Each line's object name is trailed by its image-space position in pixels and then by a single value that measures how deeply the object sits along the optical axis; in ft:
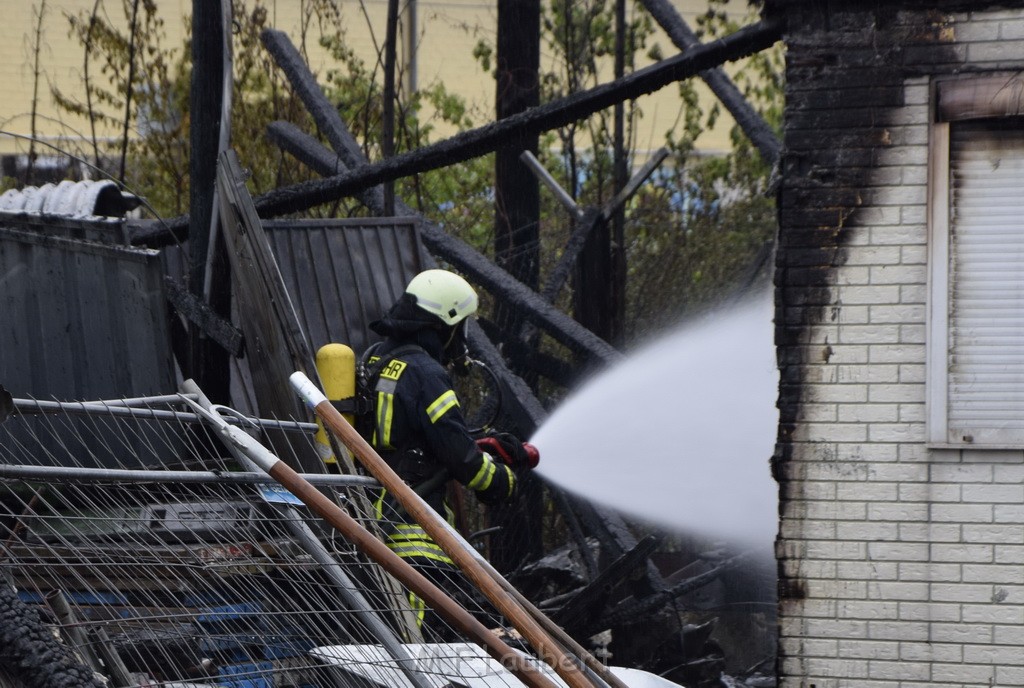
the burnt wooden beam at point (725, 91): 54.60
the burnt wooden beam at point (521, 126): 42.22
